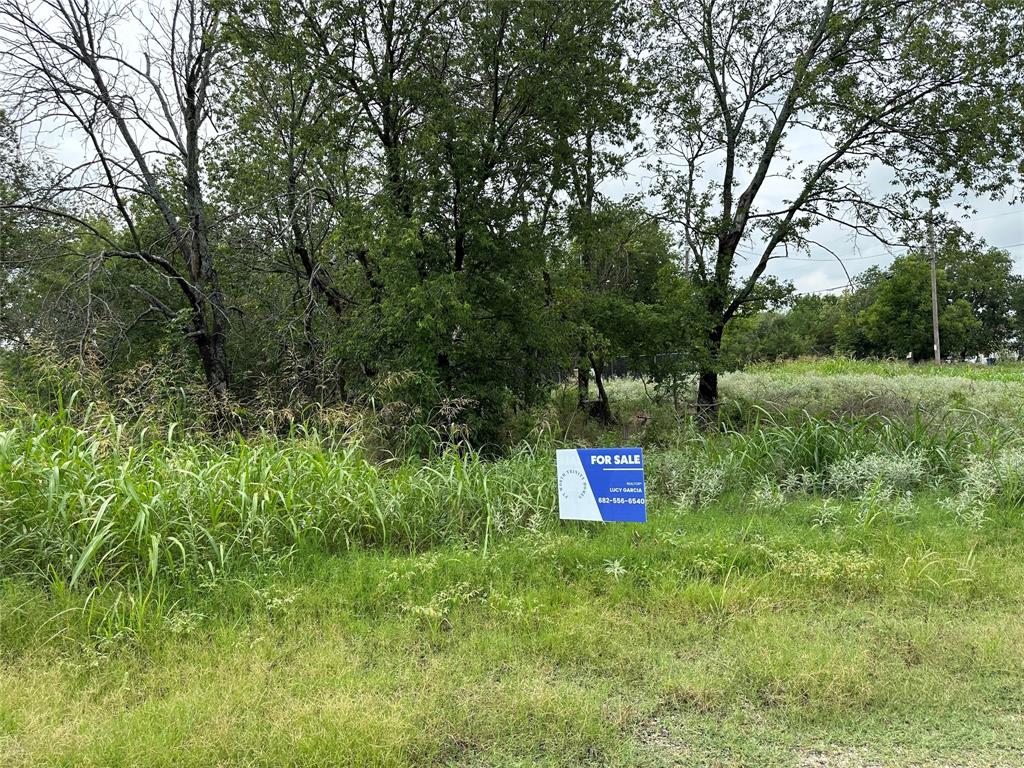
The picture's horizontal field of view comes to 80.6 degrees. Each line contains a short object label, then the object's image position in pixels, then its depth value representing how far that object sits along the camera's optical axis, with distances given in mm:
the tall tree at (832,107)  8891
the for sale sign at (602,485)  4059
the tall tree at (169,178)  8469
